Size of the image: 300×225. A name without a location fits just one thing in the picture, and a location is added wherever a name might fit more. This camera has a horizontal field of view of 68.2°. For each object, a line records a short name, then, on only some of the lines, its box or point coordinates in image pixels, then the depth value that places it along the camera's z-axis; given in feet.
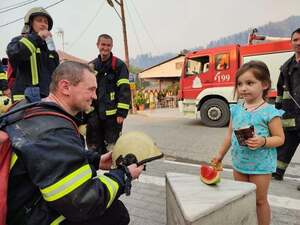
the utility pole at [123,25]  40.63
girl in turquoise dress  5.62
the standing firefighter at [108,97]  9.67
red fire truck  22.34
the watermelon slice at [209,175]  5.15
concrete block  4.22
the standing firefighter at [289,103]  9.10
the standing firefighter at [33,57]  7.42
